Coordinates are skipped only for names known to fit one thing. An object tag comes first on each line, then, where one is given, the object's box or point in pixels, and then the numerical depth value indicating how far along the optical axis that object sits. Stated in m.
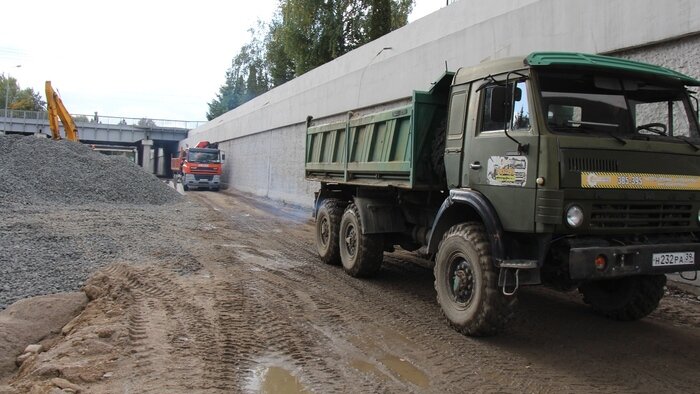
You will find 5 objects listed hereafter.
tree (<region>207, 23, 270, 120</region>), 58.53
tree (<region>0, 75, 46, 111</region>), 86.16
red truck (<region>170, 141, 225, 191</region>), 30.59
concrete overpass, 52.28
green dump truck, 4.29
